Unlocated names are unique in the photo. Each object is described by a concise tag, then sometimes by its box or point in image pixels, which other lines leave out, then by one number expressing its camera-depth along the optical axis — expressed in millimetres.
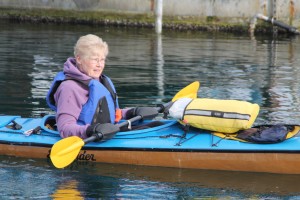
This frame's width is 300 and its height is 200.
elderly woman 11539
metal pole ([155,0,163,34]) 34944
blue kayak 11406
